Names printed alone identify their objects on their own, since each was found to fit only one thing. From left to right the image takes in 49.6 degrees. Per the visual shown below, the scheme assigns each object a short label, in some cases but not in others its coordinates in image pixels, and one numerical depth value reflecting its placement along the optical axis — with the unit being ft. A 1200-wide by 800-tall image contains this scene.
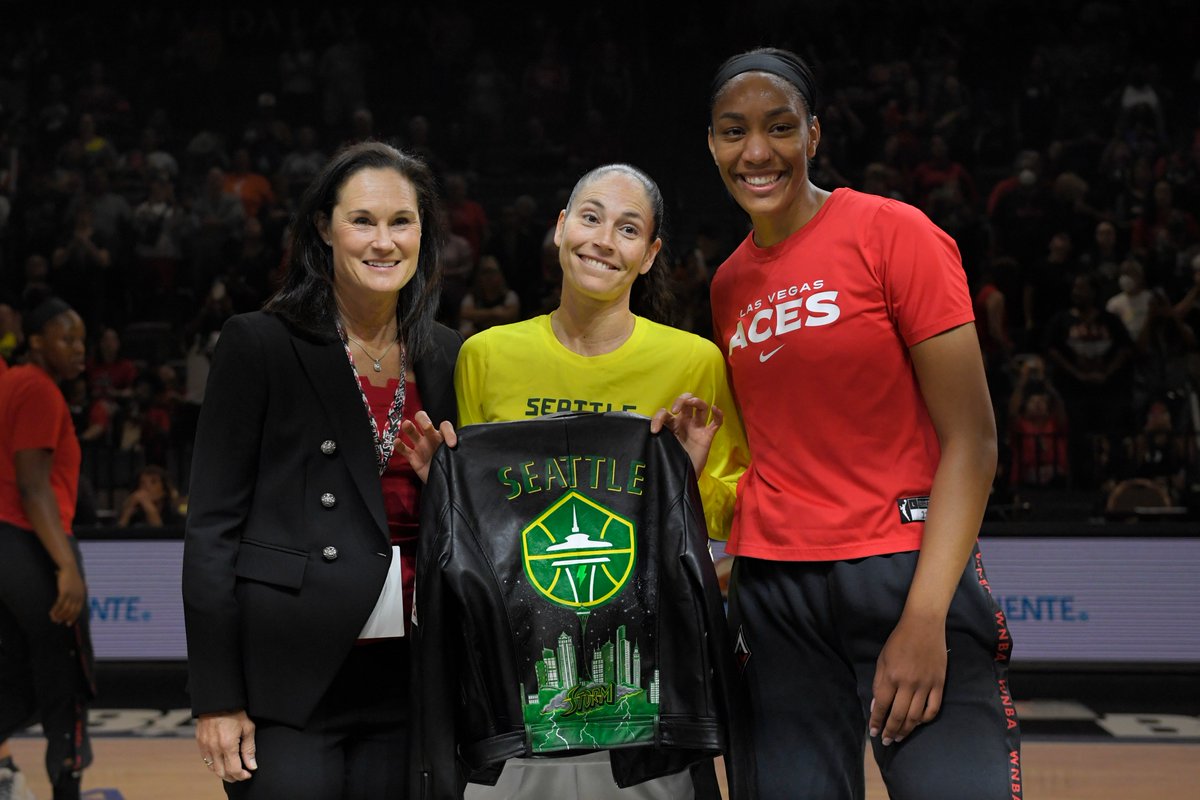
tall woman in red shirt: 7.22
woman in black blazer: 7.95
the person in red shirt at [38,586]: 16.60
